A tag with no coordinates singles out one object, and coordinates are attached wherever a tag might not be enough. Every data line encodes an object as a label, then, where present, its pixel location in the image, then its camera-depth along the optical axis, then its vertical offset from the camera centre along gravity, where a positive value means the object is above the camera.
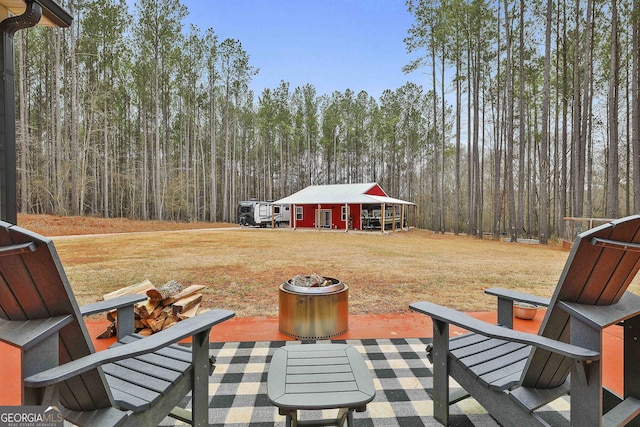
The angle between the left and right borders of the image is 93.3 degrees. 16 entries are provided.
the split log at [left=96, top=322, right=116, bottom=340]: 2.84 -1.17
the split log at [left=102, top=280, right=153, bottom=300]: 3.34 -0.93
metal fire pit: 2.81 -0.99
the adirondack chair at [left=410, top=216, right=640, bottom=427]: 1.05 -0.53
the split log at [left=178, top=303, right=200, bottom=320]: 3.15 -1.13
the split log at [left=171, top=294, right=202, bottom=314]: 3.13 -1.03
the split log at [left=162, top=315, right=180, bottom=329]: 3.04 -1.14
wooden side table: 1.11 -0.72
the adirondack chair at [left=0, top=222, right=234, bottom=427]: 0.90 -0.48
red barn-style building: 18.81 -0.12
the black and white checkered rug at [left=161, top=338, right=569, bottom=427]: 1.67 -1.17
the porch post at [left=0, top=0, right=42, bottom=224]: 2.55 +0.76
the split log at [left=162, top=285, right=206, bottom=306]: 3.17 -0.96
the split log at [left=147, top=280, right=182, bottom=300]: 3.09 -0.87
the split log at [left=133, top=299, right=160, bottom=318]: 3.01 -1.00
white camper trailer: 21.10 -0.36
